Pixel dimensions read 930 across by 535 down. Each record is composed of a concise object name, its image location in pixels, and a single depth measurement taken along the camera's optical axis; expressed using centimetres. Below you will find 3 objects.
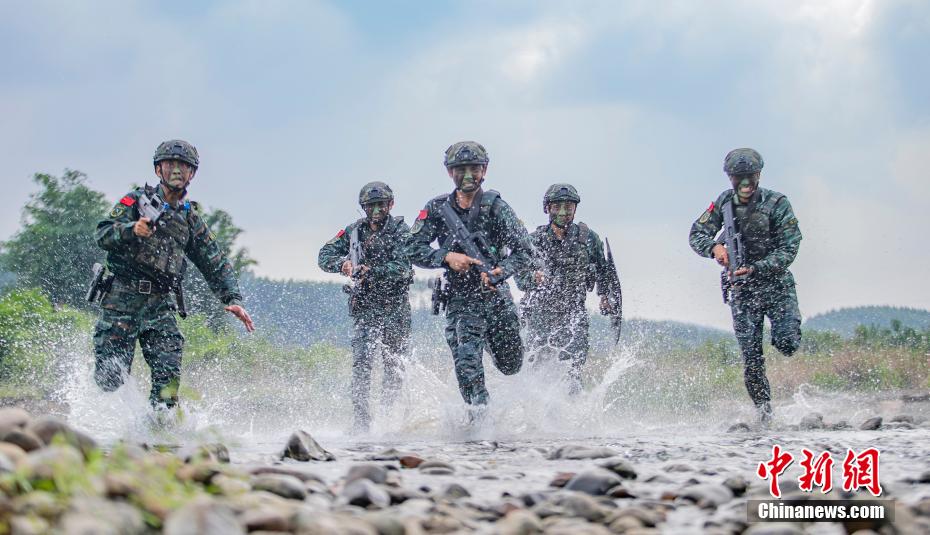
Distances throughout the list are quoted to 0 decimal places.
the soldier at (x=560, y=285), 1073
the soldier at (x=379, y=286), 1010
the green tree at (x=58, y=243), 2741
